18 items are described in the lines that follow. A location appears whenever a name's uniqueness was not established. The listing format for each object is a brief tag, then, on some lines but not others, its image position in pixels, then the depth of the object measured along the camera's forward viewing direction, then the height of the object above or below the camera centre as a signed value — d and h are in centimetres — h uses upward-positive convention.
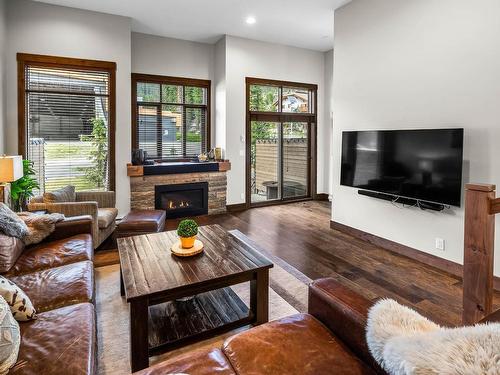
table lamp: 318 -7
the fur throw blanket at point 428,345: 74 -50
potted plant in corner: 381 -29
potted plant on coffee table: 236 -51
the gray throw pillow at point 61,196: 355 -37
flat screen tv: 305 +6
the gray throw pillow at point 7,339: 119 -71
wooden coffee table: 179 -78
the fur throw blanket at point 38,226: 266 -55
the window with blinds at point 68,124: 452 +63
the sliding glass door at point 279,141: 632 +57
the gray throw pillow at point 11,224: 239 -48
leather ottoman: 379 -74
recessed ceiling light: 501 +242
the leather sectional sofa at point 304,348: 122 -79
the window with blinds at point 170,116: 574 +97
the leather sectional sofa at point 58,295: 128 -78
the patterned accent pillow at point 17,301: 149 -67
